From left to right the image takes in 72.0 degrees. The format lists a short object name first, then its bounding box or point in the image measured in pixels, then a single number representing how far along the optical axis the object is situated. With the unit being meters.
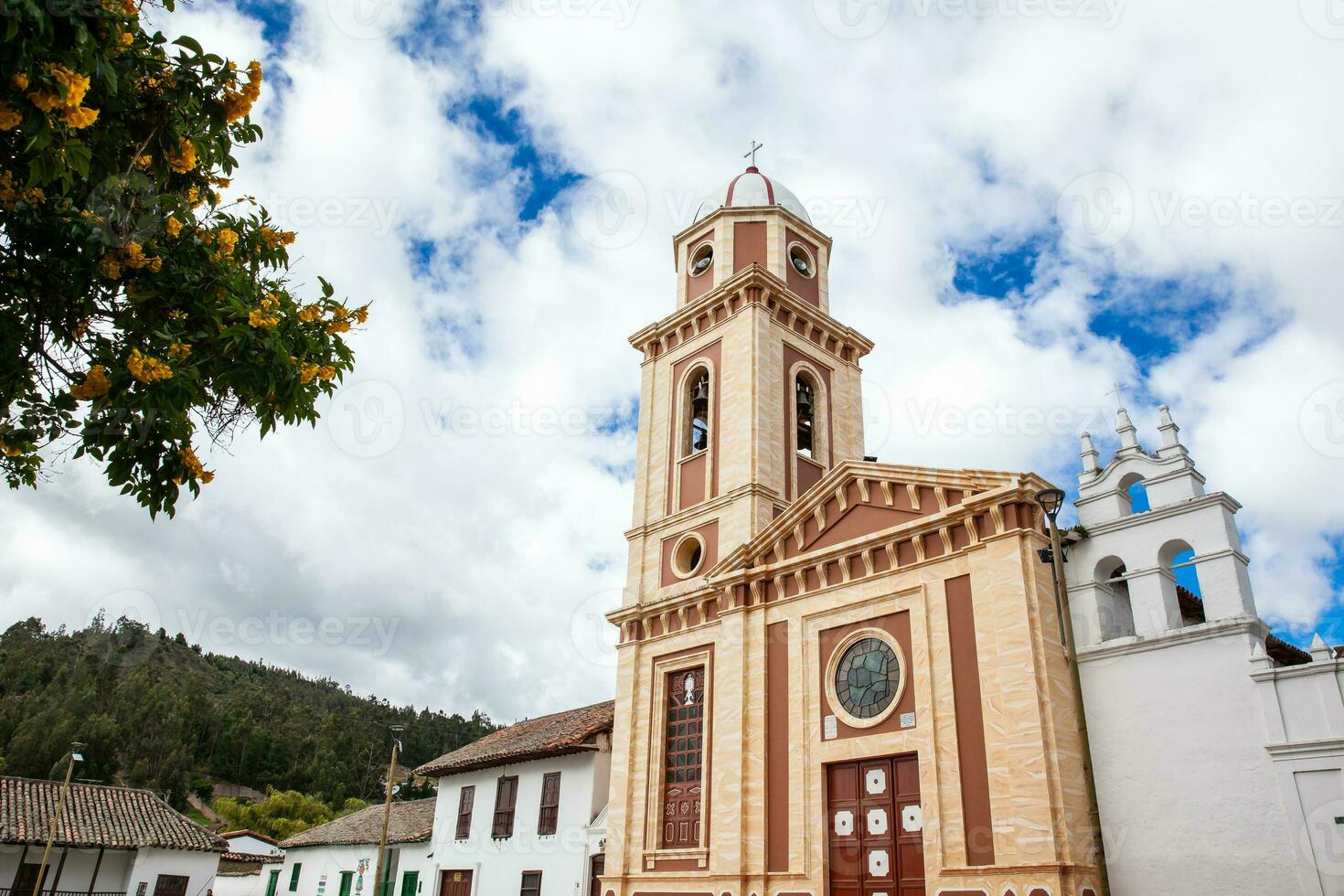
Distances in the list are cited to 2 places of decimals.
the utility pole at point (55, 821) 29.03
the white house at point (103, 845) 30.03
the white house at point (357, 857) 30.32
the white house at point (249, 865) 40.91
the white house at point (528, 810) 23.94
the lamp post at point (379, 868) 27.19
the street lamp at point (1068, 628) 10.31
